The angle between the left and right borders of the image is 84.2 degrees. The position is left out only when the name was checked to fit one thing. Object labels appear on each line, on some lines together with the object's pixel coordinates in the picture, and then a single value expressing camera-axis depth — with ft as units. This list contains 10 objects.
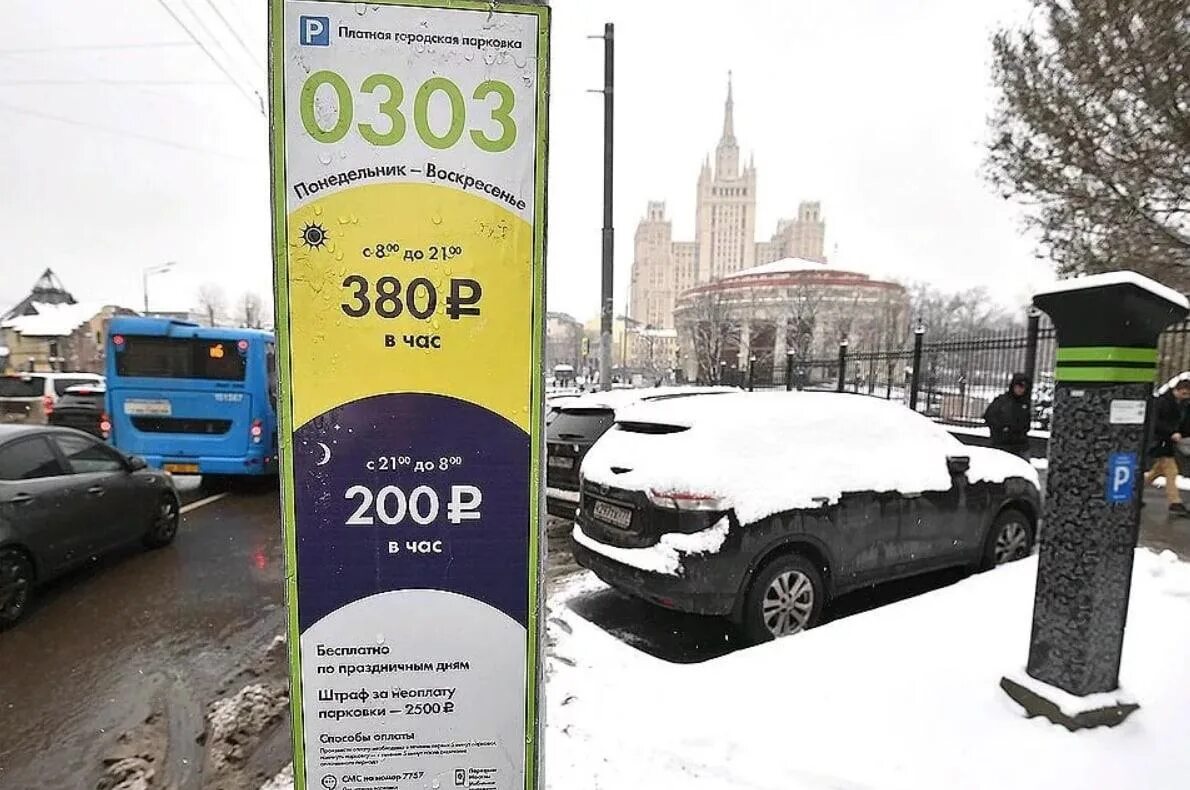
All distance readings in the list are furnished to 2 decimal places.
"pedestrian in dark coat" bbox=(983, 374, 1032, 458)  25.58
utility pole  39.06
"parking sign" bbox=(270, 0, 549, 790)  5.68
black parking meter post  9.75
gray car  15.83
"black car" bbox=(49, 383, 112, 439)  45.75
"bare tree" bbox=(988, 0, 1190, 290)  31.58
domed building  131.13
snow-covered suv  14.02
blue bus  28.96
